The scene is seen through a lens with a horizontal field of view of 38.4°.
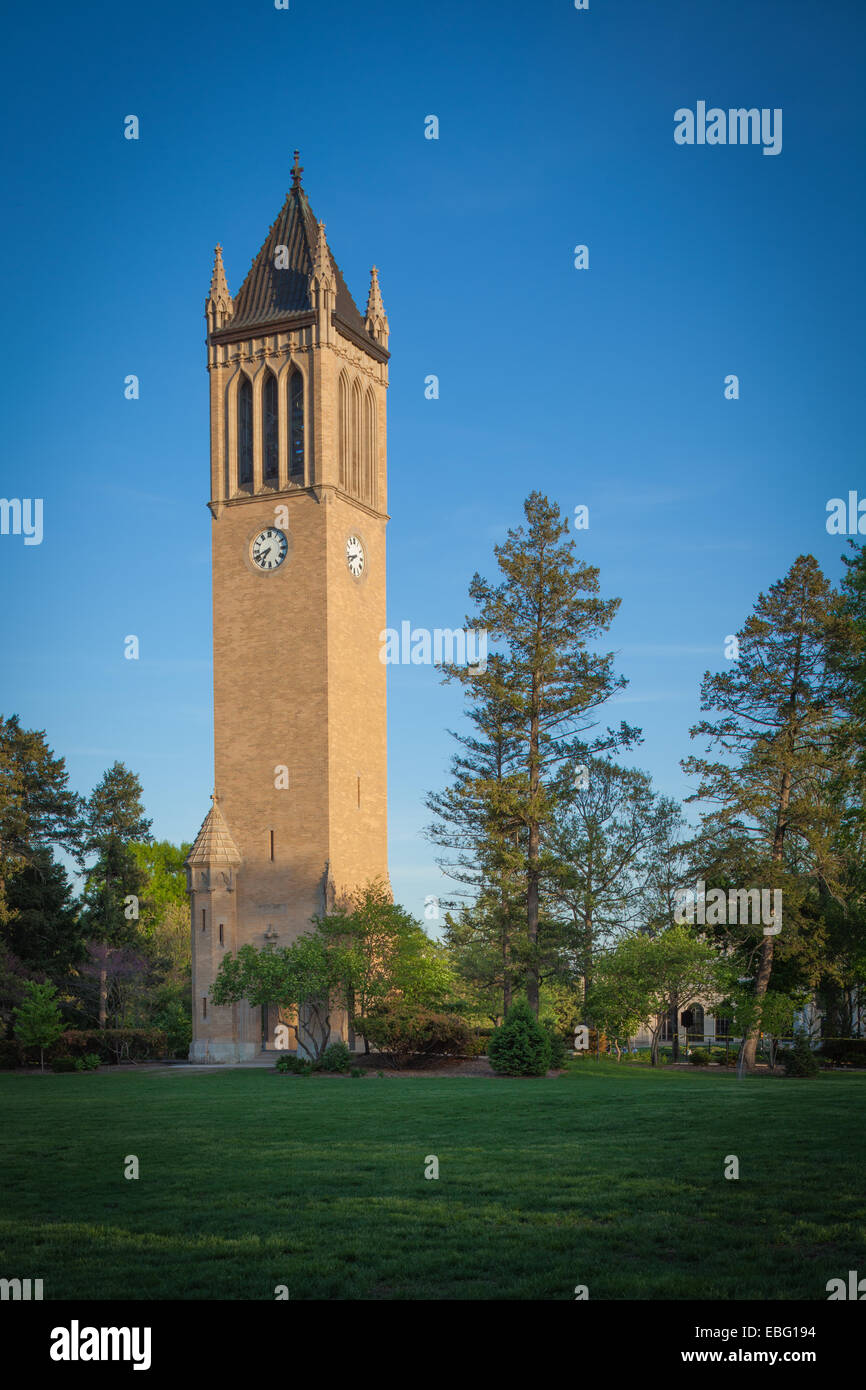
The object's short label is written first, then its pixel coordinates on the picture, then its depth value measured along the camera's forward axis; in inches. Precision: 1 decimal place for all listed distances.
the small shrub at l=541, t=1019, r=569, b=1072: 1437.0
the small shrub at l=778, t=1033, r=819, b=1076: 1386.6
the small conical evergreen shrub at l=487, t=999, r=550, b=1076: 1317.7
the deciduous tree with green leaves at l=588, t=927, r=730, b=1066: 1551.4
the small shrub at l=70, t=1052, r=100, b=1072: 1544.0
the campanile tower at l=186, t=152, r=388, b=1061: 1801.2
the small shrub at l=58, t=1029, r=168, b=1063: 1628.9
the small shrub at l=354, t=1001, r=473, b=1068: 1469.0
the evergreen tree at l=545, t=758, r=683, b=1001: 1895.9
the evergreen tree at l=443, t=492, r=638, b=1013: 1668.3
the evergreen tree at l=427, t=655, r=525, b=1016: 1615.4
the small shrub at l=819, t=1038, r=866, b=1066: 1740.9
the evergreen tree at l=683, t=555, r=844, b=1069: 1412.4
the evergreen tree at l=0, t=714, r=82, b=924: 1856.5
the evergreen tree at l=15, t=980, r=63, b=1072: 1525.0
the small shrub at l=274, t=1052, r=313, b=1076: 1424.7
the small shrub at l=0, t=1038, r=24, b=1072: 1558.8
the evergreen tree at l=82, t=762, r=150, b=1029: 2249.0
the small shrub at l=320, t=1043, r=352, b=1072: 1406.3
